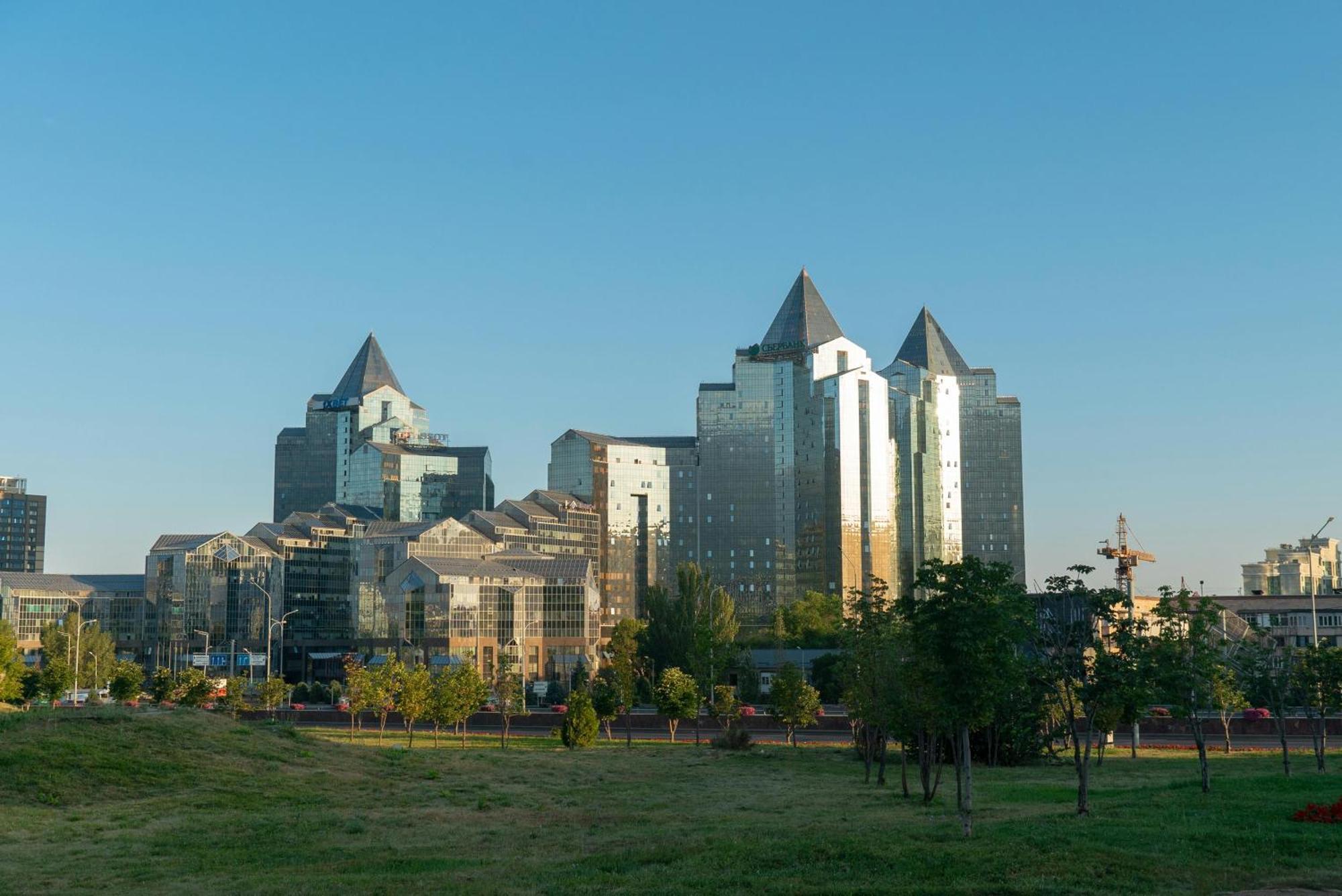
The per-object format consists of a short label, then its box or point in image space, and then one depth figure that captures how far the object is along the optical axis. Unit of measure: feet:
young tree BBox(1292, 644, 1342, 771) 206.39
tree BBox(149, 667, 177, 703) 352.69
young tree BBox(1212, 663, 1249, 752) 236.84
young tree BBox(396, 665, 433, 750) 277.64
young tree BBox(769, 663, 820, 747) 269.85
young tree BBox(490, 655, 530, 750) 290.15
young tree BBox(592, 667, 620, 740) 303.27
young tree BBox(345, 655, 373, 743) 291.58
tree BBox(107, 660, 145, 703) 343.26
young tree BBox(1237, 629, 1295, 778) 198.70
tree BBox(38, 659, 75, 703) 359.05
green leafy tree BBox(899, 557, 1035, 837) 126.00
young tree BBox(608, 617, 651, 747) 307.17
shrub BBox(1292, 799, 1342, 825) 120.37
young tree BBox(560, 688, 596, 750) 266.98
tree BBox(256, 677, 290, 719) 340.59
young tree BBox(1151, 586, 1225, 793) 164.96
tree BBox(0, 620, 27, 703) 314.55
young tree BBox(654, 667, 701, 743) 293.84
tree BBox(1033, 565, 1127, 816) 138.21
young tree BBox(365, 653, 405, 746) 286.66
